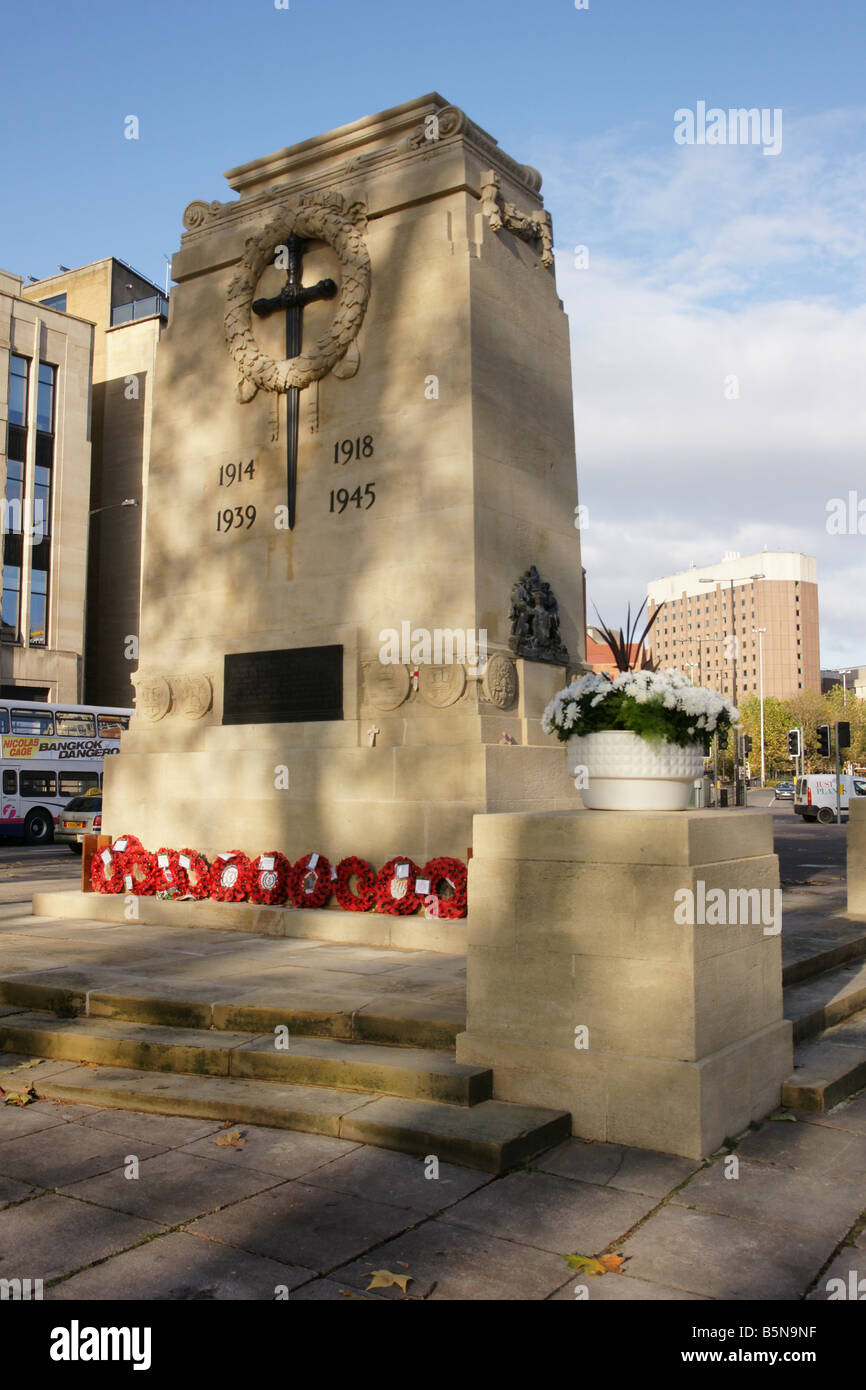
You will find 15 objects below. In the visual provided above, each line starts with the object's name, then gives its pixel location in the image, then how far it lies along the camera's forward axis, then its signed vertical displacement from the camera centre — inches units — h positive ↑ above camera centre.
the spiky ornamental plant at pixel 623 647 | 281.9 +35.8
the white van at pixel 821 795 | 1707.7 -30.4
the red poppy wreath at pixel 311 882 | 456.4 -45.6
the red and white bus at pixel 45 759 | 1289.4 +24.7
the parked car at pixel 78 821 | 1163.9 -47.6
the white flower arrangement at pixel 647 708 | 244.4 +16.3
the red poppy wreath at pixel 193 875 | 493.7 -46.2
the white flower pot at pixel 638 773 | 243.1 +0.9
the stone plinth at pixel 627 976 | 218.5 -43.8
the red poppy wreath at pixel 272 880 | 467.2 -45.7
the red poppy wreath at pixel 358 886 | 445.1 -46.2
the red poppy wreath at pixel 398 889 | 431.1 -46.0
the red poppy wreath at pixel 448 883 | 419.5 -42.7
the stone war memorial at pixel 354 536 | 458.0 +117.5
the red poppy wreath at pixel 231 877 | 474.0 -45.3
